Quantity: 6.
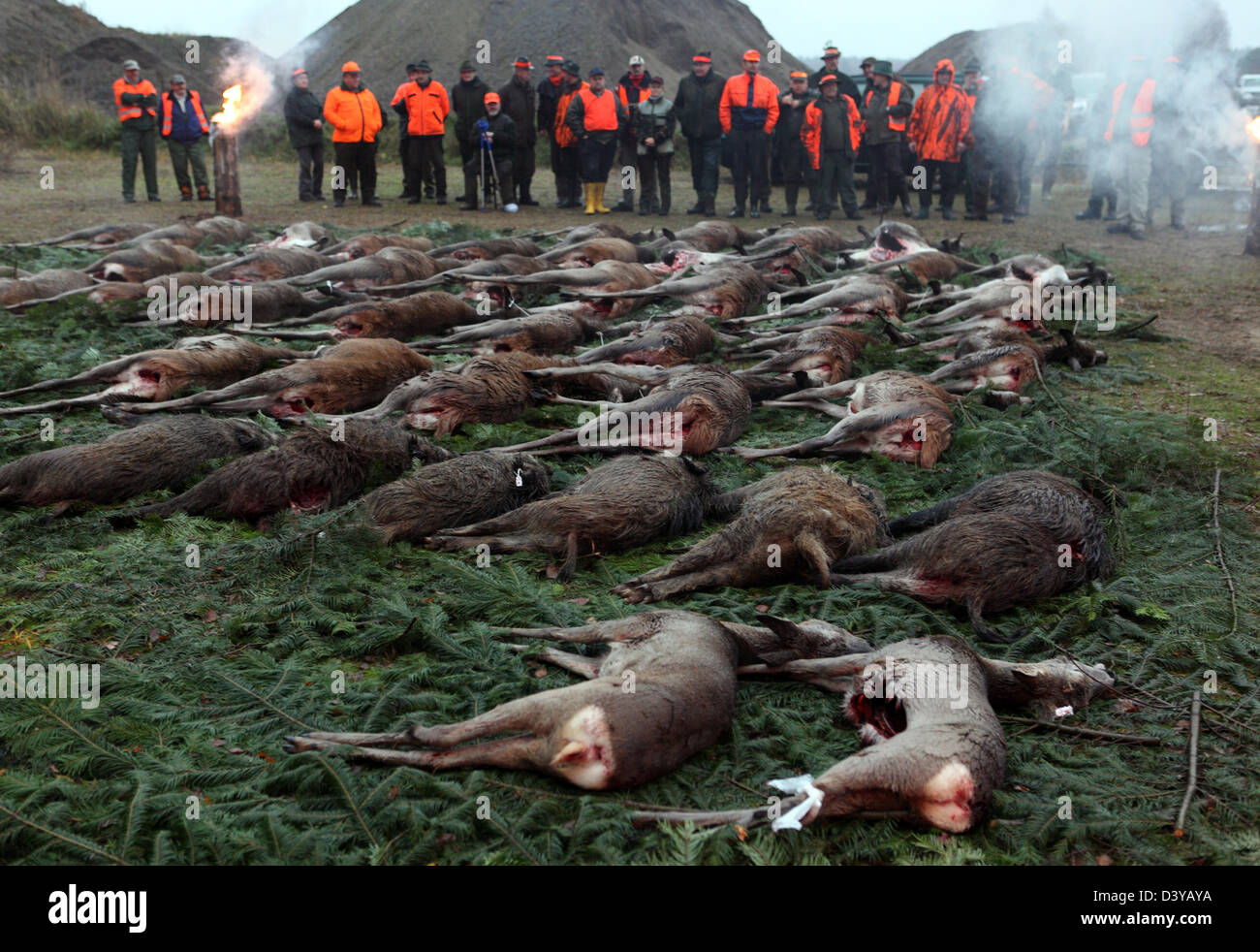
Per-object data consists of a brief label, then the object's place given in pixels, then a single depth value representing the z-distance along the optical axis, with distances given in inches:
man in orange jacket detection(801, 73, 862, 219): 574.9
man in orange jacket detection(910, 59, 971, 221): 581.0
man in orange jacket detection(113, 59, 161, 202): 542.6
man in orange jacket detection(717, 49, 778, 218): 571.2
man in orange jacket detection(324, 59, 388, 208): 560.1
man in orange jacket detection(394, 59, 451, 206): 574.9
